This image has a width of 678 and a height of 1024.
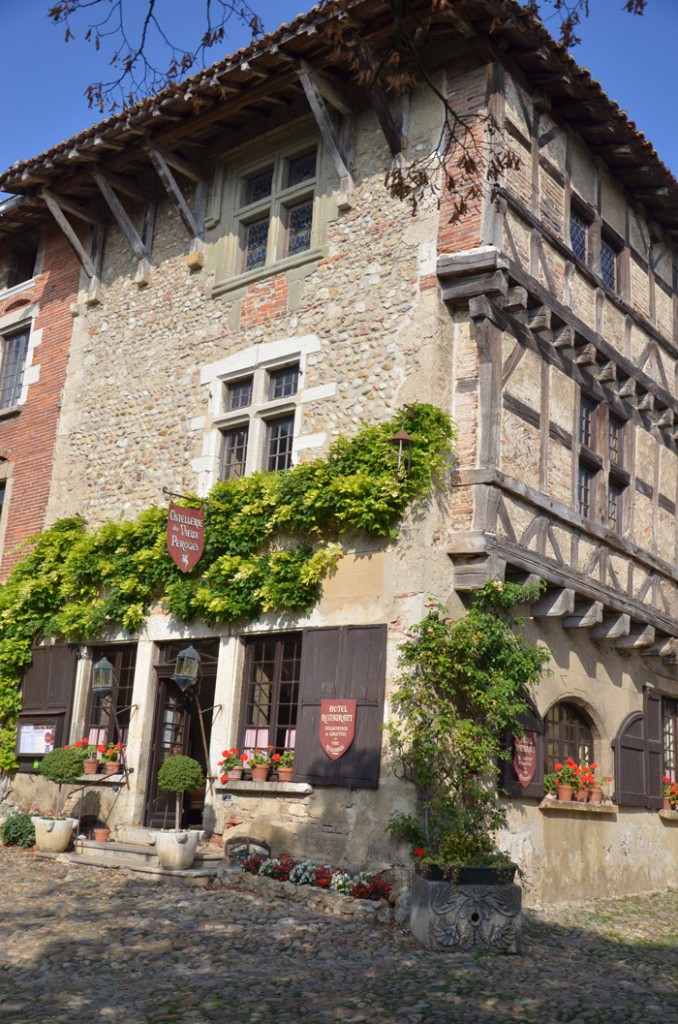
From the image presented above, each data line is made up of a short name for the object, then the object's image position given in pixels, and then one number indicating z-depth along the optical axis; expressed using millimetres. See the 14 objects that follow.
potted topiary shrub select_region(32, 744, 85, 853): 11672
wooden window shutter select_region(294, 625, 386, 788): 10055
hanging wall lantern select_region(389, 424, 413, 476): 10266
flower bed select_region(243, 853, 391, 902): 9320
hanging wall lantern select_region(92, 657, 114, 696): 12484
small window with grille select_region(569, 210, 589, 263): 12984
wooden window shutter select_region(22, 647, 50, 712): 13578
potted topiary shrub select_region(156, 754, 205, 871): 10211
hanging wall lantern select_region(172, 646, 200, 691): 11445
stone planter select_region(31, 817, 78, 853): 11664
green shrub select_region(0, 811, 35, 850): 12359
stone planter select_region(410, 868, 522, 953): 8234
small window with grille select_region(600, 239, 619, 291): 13688
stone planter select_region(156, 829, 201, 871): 10203
